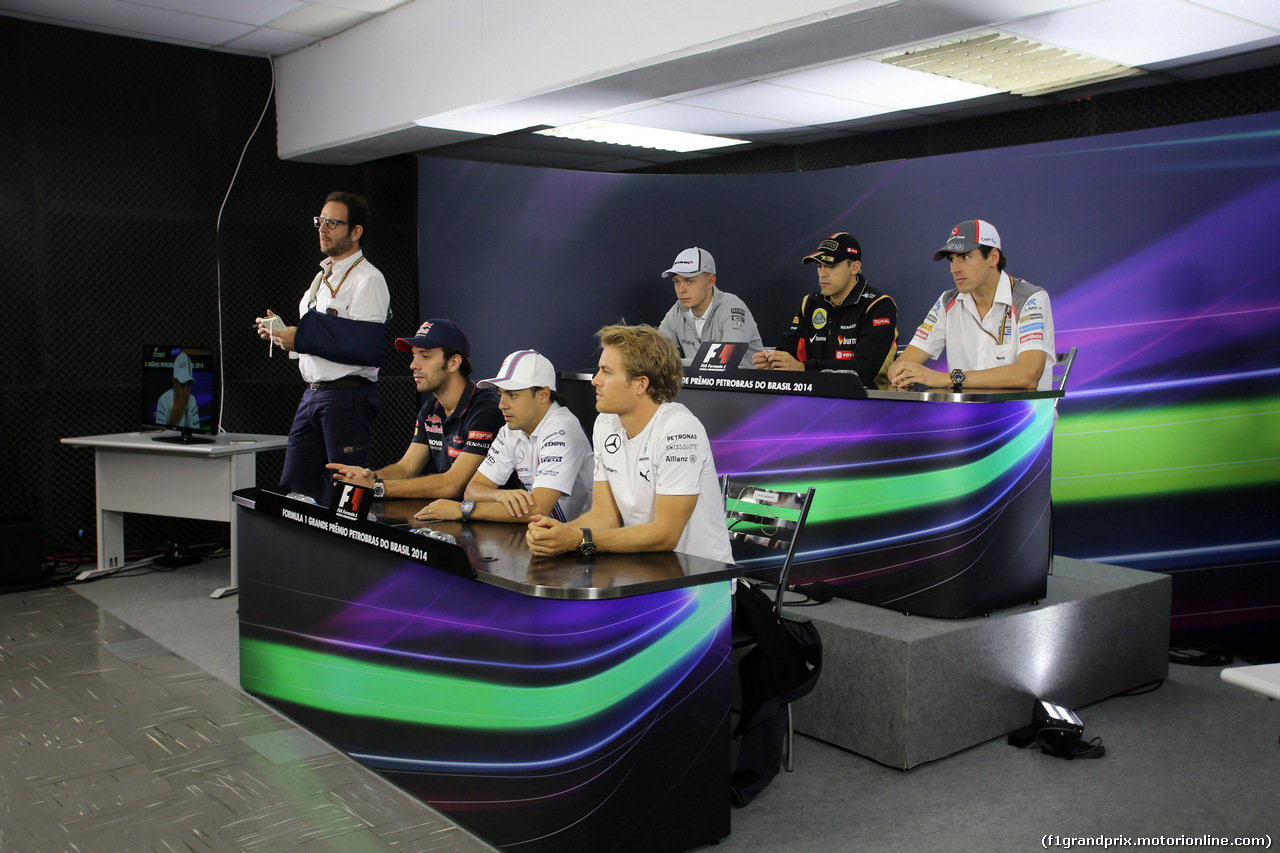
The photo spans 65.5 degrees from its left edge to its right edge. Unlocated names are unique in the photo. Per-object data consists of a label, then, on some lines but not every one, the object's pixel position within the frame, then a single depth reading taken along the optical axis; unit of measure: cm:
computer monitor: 505
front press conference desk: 229
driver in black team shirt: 425
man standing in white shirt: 436
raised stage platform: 306
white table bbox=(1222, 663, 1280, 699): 176
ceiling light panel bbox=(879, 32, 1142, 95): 448
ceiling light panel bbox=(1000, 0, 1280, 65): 371
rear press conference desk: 329
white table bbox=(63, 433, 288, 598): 489
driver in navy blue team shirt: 346
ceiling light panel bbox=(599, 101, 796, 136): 573
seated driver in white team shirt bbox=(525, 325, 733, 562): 258
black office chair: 302
